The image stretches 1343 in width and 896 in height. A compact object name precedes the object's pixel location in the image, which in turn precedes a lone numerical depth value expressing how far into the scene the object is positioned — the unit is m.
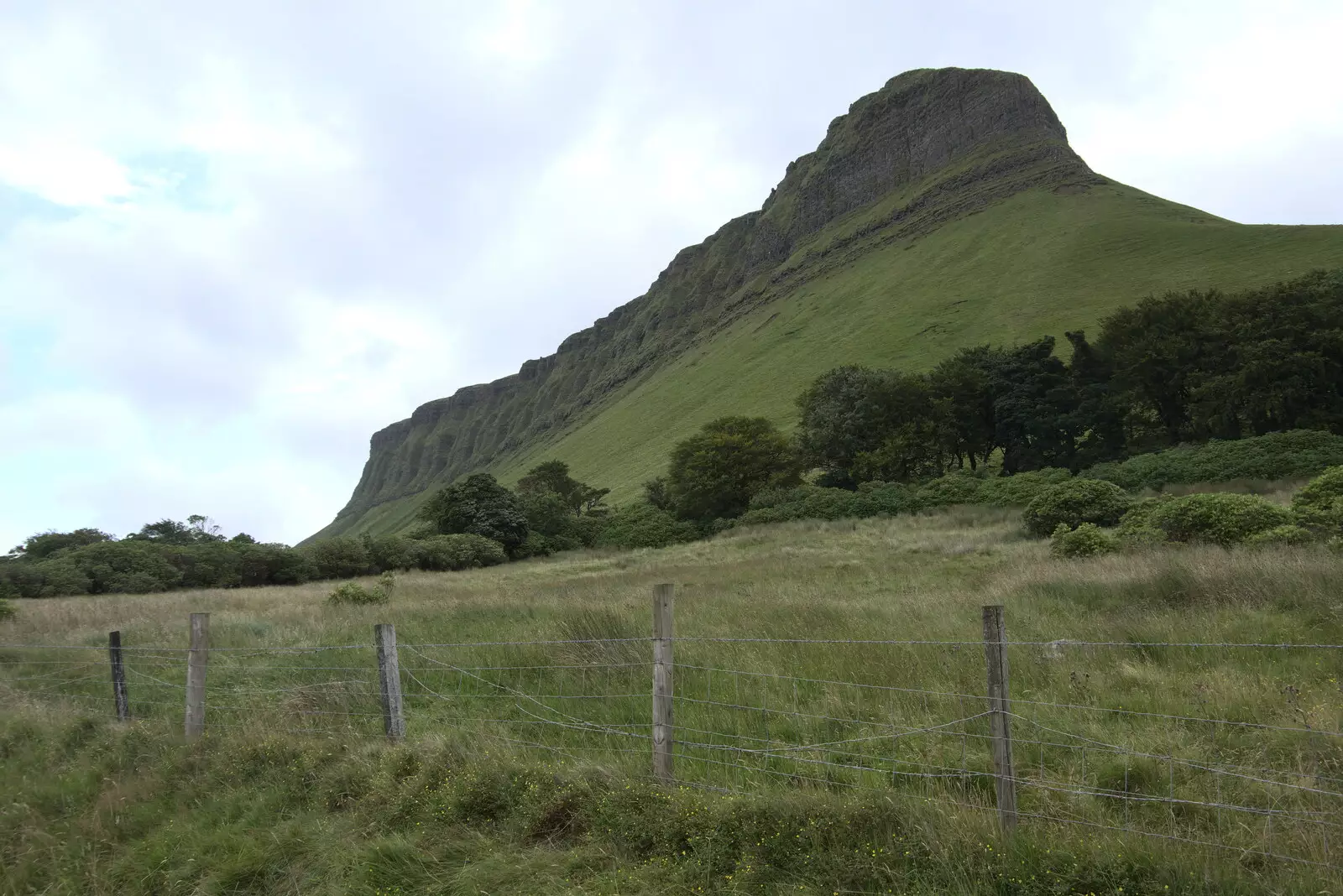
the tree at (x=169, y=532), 54.70
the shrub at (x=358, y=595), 18.47
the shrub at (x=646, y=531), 49.09
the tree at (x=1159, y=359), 37.97
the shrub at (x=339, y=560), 38.88
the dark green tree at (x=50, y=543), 38.31
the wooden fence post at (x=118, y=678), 8.48
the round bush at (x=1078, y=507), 21.72
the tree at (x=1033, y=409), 43.97
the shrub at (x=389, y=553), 39.66
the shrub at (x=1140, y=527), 15.38
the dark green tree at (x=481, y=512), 47.81
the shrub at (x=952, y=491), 35.66
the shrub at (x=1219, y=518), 13.80
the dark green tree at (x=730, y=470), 51.00
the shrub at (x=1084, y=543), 15.68
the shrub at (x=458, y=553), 41.30
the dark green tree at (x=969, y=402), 48.84
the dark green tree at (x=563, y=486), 76.50
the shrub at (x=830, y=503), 37.88
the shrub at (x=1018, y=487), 31.67
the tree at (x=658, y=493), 63.62
